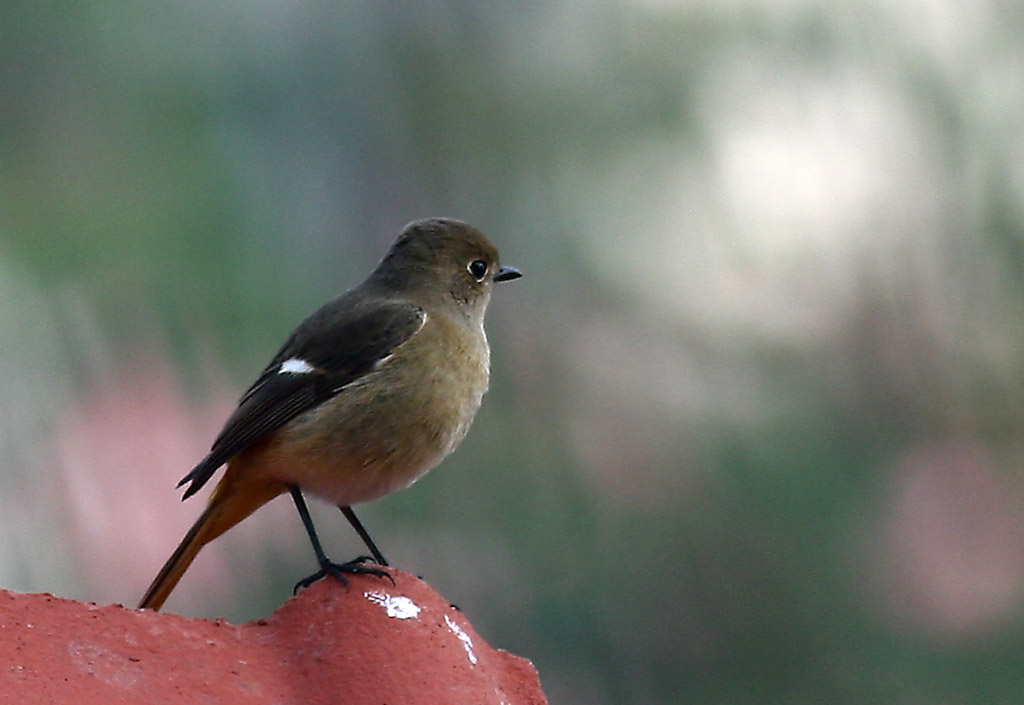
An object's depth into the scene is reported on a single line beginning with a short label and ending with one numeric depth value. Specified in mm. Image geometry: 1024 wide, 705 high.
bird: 6730
